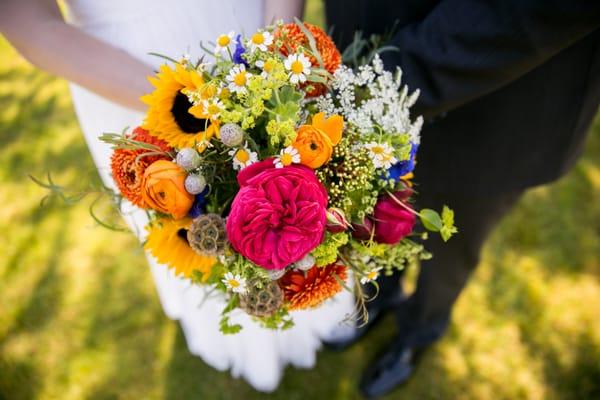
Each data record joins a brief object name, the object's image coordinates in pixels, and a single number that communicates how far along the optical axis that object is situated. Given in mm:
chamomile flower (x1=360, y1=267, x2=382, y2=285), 783
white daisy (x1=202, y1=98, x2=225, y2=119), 686
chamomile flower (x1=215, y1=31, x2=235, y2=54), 750
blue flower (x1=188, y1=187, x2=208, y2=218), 760
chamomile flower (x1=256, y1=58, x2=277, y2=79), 695
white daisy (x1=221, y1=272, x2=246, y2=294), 706
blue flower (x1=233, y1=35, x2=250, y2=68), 775
